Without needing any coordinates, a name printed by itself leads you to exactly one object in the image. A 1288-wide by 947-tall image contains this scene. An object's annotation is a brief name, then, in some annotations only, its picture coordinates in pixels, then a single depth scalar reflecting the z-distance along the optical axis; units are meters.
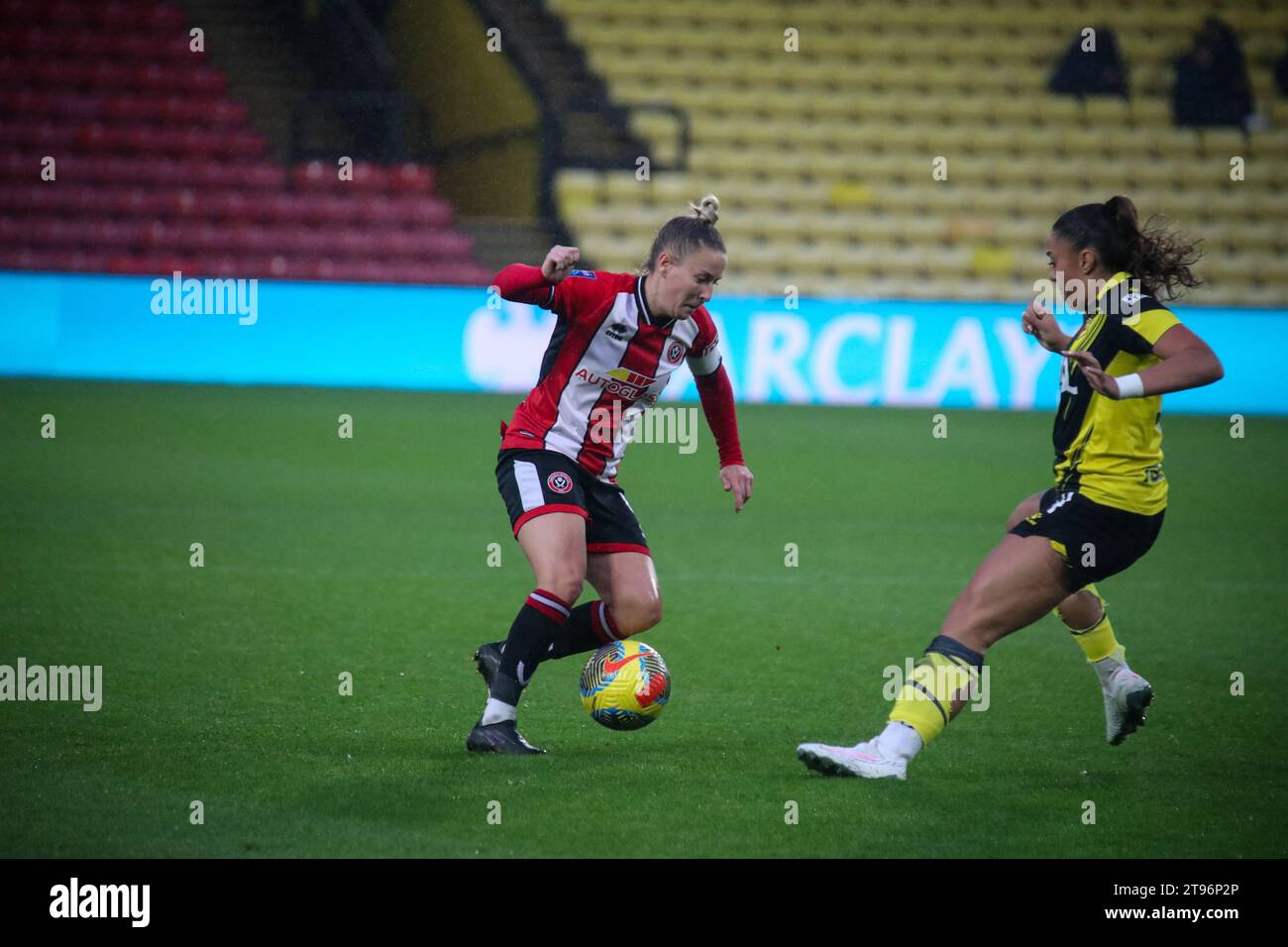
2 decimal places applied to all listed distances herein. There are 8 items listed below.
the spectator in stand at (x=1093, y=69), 21.34
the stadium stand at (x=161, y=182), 18.52
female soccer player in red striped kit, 5.03
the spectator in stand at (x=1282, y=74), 21.36
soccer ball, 5.00
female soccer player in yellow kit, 4.68
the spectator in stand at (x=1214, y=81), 20.42
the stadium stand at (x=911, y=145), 20.41
